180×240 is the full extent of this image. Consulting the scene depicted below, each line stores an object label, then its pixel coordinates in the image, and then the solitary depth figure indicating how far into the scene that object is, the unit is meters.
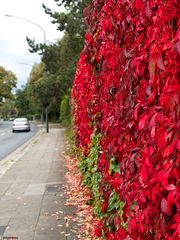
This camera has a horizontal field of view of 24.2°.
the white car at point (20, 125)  40.28
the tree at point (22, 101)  92.81
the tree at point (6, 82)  79.99
